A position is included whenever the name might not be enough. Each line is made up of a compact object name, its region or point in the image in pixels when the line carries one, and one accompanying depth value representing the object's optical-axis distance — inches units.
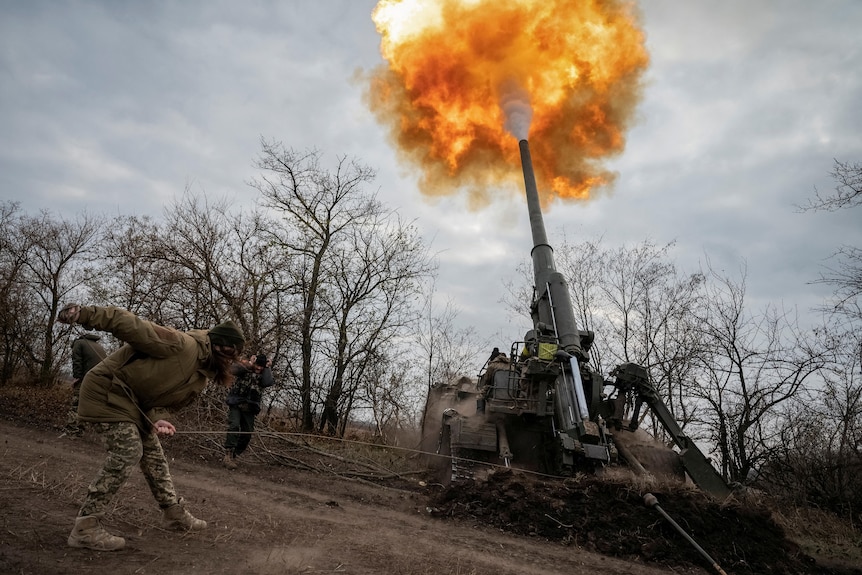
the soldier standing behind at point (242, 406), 355.2
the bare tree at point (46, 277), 675.4
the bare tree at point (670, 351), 621.6
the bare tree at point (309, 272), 618.2
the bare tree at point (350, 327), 641.6
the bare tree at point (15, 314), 652.7
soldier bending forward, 150.9
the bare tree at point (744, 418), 504.4
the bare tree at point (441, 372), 820.6
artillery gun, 356.8
